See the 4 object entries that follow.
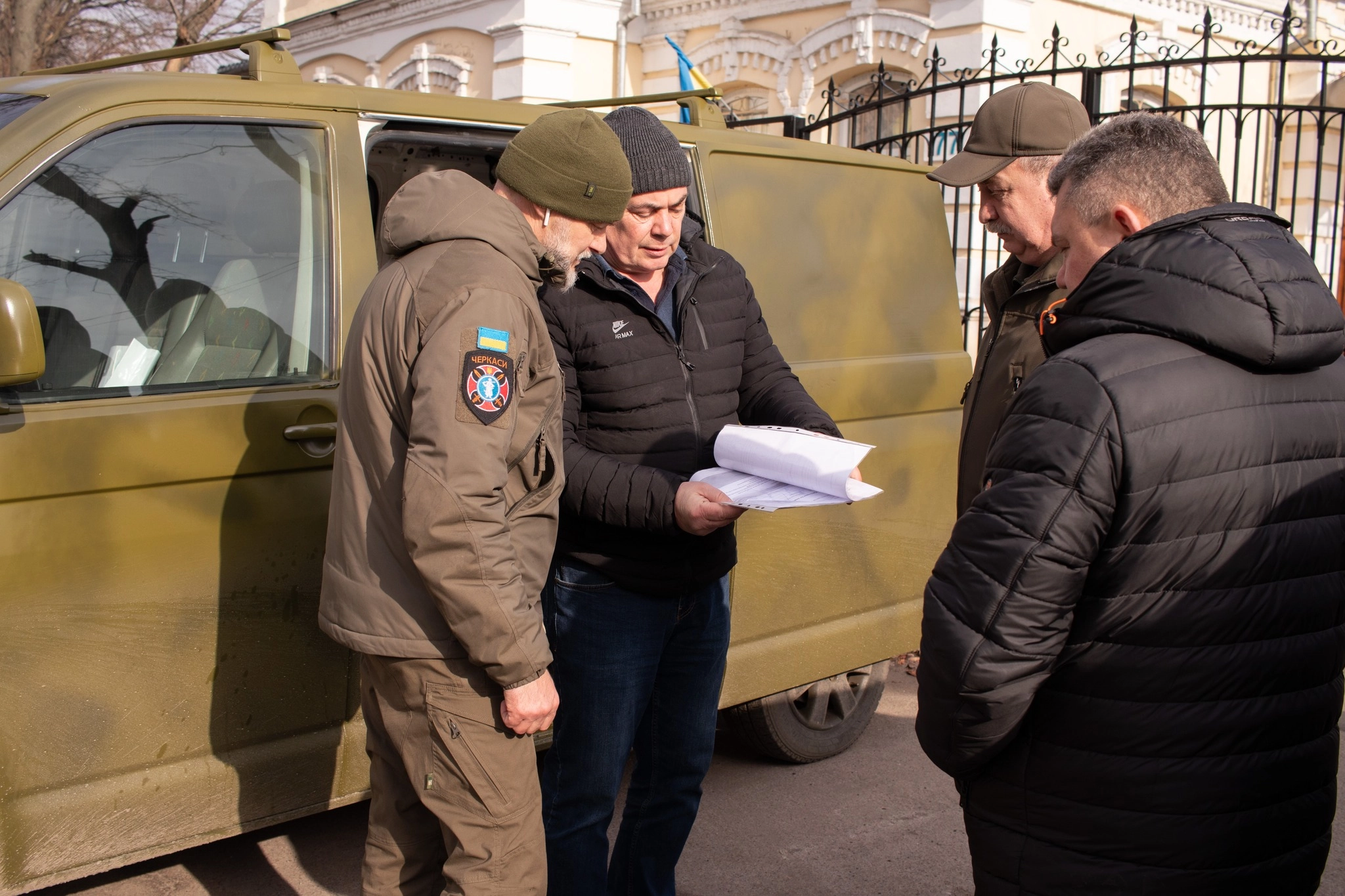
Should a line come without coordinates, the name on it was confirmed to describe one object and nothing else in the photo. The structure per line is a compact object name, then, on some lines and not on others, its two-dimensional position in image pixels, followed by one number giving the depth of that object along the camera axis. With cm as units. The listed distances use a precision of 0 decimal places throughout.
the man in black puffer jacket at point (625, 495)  247
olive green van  228
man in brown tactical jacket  191
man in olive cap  273
